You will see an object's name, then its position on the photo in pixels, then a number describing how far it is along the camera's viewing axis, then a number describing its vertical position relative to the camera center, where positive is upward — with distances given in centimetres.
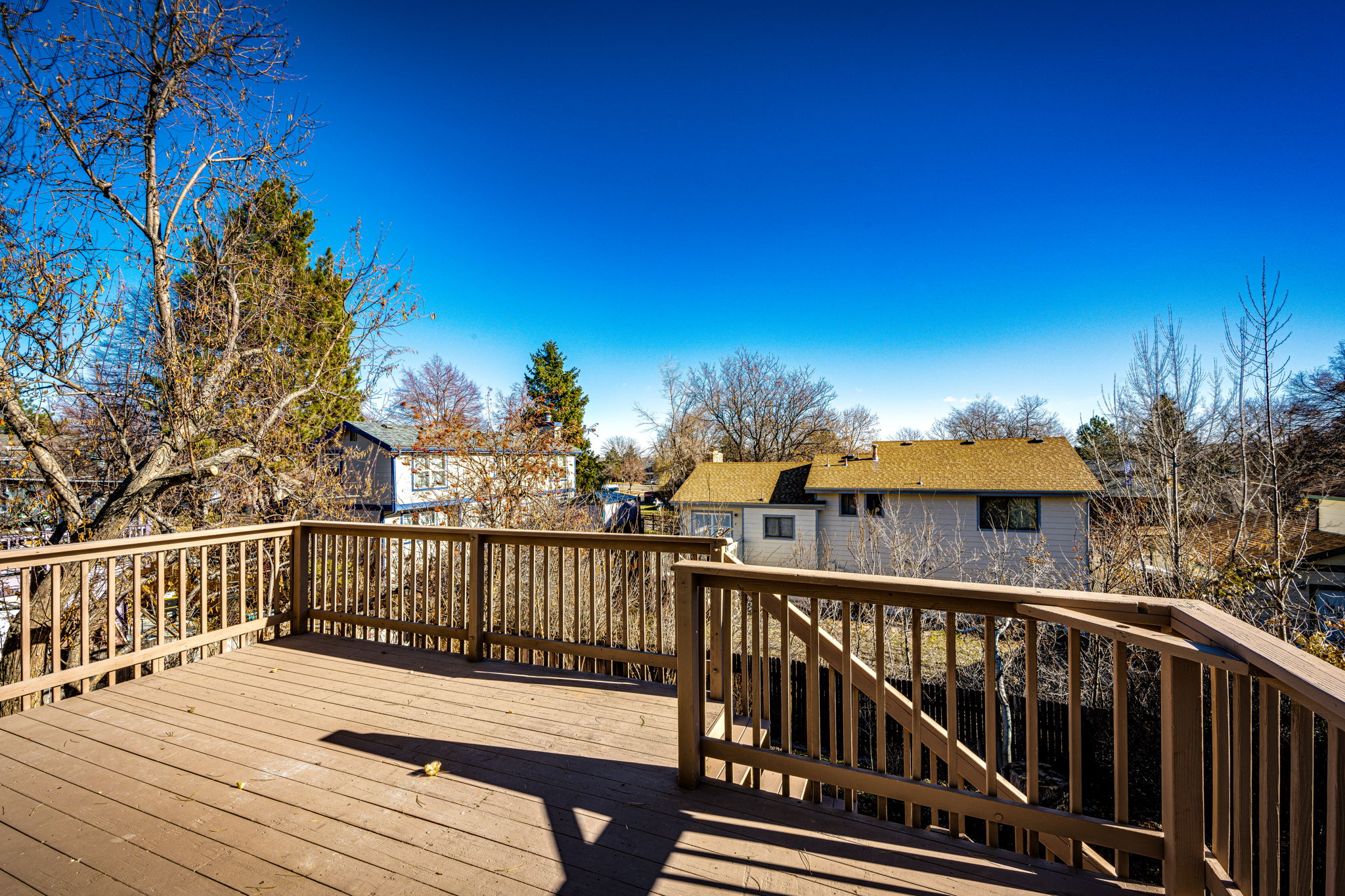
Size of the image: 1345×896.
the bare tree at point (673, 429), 2466 +96
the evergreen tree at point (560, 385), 2565 +341
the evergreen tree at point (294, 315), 658 +203
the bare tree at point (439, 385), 2356 +343
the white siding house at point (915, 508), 1375 -182
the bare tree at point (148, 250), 487 +223
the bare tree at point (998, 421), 3234 +159
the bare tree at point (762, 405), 2616 +219
